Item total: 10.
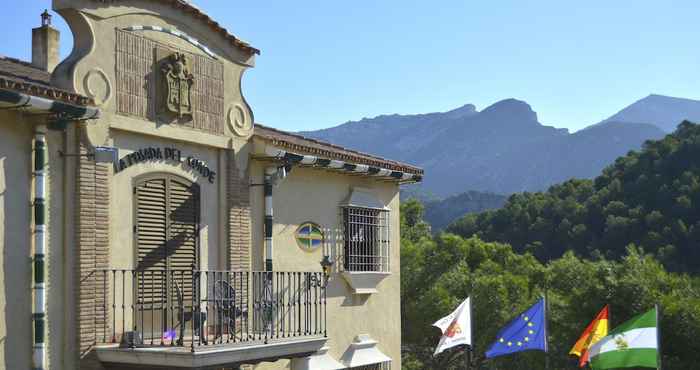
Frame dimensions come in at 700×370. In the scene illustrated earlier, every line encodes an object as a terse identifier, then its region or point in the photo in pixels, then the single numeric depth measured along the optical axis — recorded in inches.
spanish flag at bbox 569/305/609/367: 680.4
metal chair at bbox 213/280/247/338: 467.8
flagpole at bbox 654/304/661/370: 612.0
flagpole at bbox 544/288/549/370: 690.2
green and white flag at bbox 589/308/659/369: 629.6
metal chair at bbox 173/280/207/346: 425.7
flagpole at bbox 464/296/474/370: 713.0
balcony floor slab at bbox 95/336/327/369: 421.4
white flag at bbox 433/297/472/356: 701.3
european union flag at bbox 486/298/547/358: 696.4
